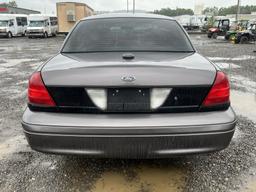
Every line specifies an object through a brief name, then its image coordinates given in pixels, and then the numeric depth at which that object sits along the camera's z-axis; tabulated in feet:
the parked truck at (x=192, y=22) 104.43
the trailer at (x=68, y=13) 65.60
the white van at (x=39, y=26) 69.47
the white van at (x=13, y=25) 68.94
